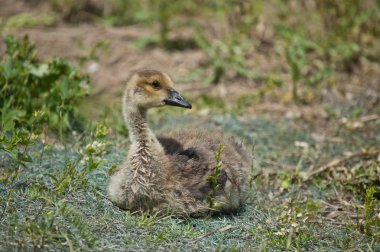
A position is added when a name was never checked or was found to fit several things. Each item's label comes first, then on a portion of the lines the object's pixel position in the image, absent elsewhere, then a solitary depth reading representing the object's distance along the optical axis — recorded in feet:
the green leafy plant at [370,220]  26.43
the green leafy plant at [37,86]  33.35
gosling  26.22
